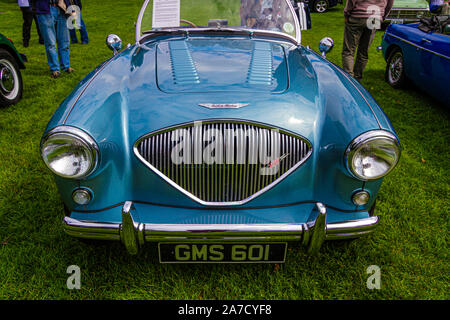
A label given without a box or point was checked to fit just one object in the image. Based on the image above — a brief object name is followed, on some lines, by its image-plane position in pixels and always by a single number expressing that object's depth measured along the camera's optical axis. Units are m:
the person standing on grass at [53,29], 5.15
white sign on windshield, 3.13
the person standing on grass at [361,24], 4.82
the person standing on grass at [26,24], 7.34
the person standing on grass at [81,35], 8.64
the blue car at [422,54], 4.24
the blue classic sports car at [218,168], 1.72
